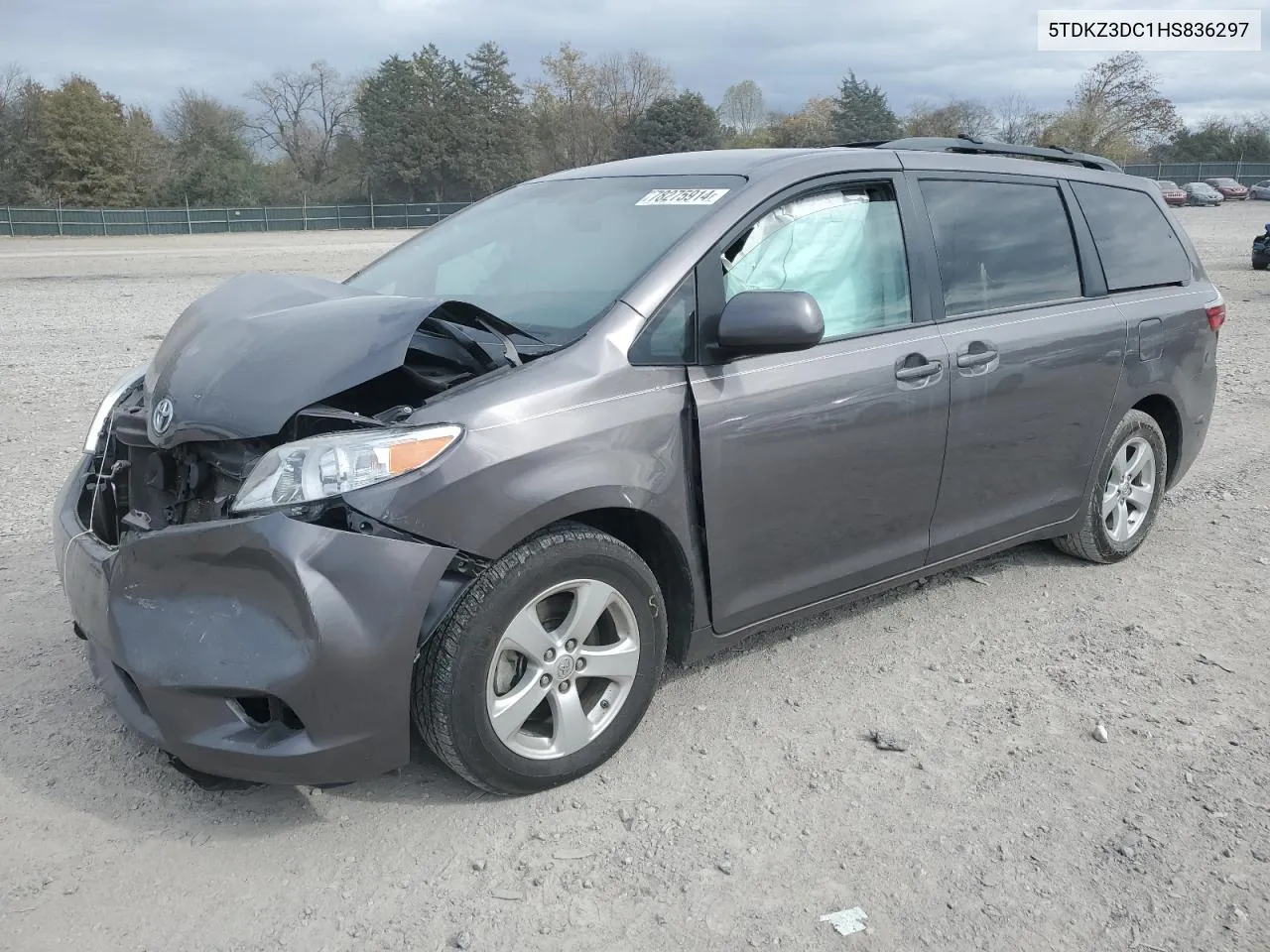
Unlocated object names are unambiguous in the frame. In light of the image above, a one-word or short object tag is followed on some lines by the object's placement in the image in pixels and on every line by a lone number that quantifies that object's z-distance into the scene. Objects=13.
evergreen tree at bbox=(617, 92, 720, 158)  67.94
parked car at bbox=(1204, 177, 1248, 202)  57.69
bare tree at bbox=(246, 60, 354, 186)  73.62
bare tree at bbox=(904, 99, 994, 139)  64.56
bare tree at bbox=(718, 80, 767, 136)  89.12
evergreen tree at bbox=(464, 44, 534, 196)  62.59
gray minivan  2.68
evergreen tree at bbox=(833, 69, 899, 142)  73.00
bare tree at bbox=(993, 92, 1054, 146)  65.38
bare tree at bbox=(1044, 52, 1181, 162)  65.38
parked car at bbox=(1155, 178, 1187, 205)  47.81
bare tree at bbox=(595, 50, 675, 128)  76.06
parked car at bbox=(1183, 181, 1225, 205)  52.09
